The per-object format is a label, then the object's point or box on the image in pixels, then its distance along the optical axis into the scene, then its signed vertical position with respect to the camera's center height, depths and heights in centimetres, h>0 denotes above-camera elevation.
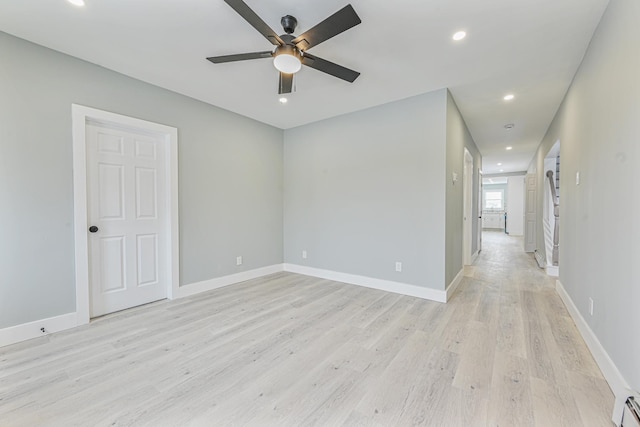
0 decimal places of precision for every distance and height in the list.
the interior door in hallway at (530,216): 684 -23
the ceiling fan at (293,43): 161 +114
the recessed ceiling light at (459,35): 215 +139
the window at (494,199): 1308 +40
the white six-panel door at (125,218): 277 -11
